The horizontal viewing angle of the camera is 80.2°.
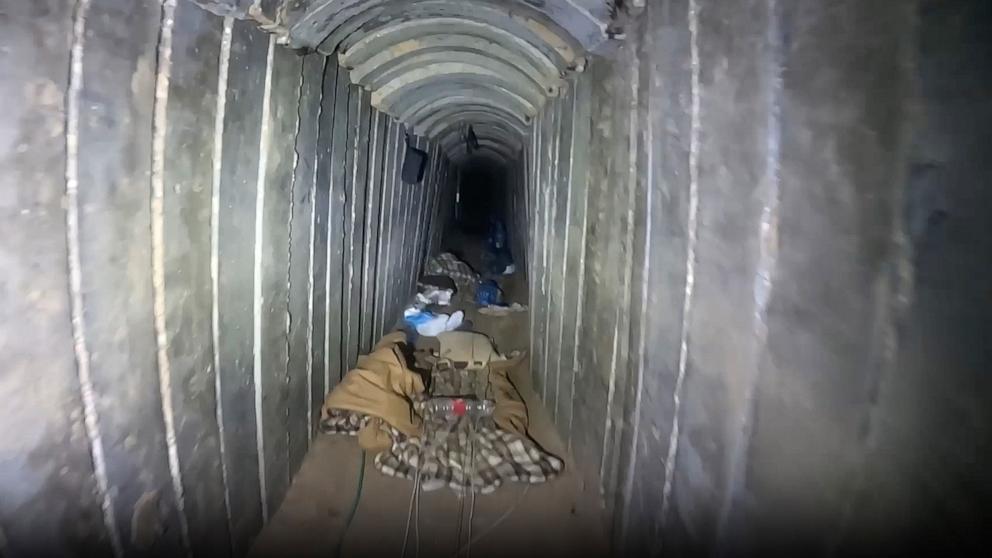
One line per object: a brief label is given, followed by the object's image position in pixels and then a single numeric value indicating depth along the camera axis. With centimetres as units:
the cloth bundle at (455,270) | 723
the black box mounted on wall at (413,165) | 490
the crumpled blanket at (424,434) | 310
